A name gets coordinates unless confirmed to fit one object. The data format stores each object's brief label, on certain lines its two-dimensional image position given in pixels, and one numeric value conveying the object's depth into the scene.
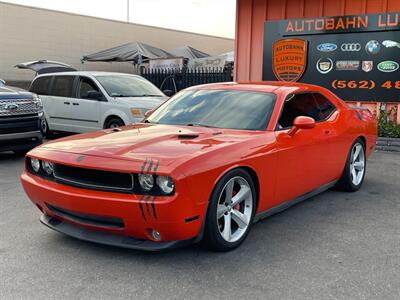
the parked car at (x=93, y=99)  9.60
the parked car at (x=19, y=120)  8.14
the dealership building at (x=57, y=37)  17.80
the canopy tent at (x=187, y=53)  19.89
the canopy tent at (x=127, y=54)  17.92
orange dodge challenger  3.49
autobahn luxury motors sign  10.41
